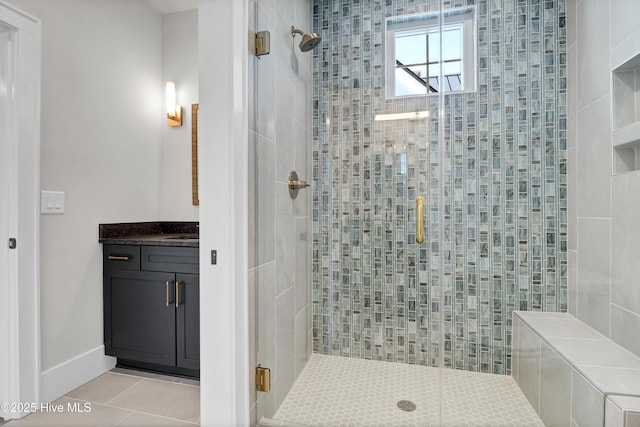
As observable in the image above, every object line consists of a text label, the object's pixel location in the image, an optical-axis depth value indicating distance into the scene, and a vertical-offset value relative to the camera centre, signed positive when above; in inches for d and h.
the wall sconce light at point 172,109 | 99.3 +31.9
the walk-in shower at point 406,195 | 60.7 +4.0
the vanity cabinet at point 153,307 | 76.2 -21.3
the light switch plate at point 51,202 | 67.6 +3.0
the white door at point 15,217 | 62.5 -0.1
